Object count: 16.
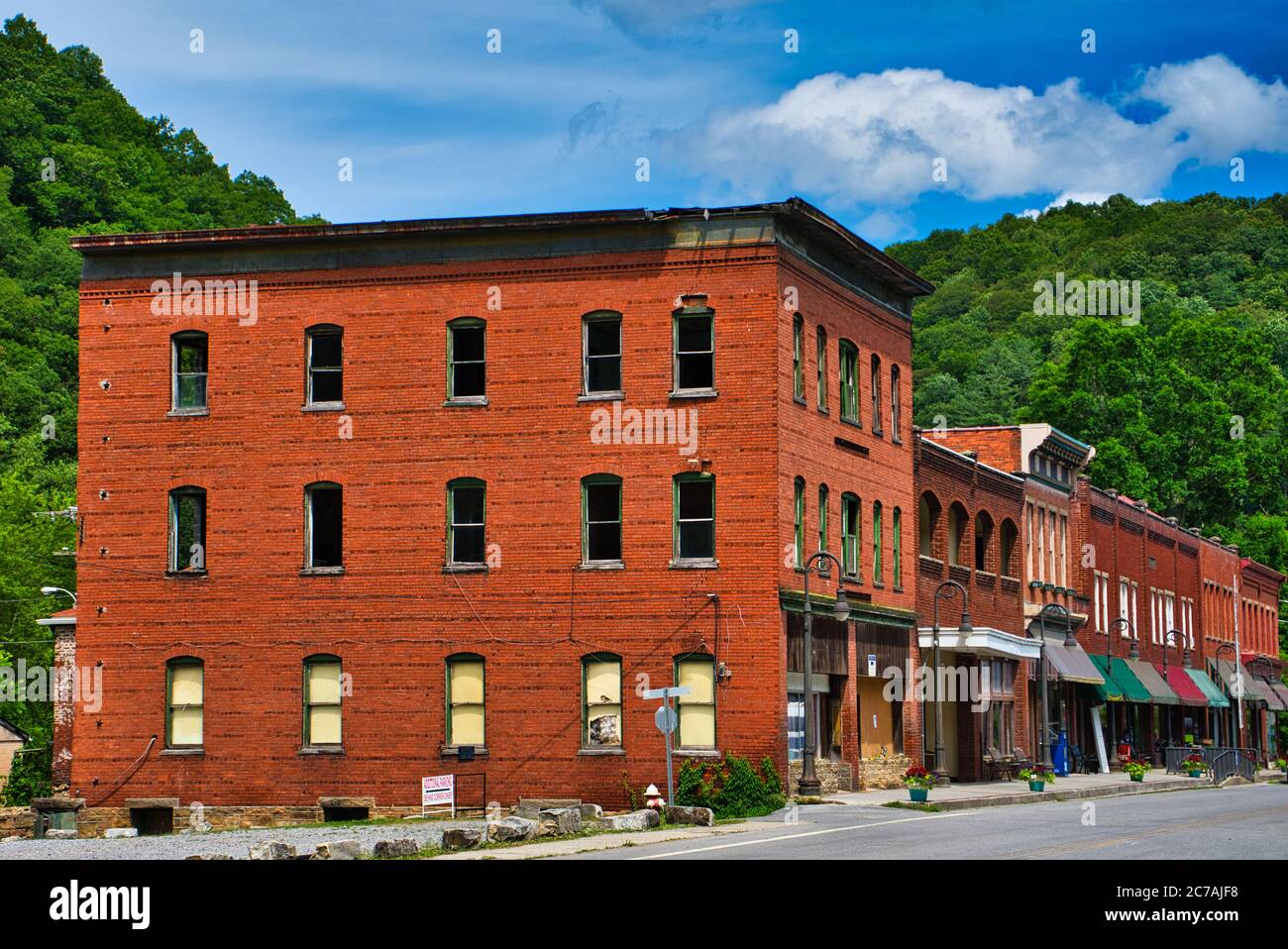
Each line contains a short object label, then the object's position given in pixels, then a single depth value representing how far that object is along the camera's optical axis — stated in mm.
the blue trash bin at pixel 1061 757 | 58594
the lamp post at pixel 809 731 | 38531
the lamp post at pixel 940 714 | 44134
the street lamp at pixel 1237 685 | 82688
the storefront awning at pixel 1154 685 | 68812
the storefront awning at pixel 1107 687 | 64044
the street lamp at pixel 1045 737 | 50656
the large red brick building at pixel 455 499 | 39906
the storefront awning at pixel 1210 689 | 78188
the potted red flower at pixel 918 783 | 37812
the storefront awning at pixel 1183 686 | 73344
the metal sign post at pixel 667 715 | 34000
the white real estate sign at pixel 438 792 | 38438
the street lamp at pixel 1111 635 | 65438
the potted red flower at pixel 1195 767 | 58688
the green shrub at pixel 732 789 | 37125
